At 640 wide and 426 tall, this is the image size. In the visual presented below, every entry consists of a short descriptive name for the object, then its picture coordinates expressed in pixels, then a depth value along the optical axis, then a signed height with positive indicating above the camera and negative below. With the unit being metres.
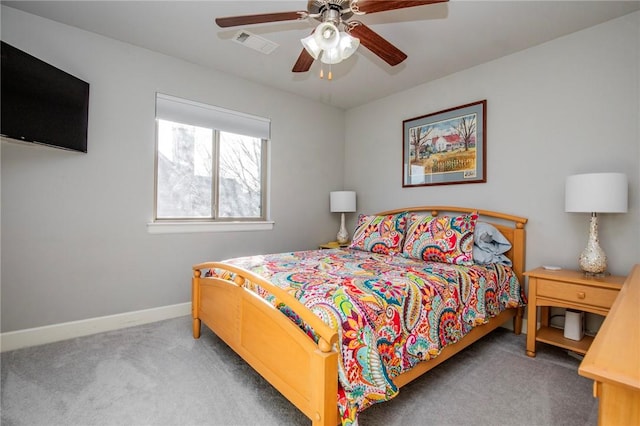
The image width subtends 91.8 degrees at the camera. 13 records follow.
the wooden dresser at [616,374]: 0.67 -0.34
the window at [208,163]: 3.05 +0.52
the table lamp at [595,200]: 2.03 +0.11
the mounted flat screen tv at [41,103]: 1.92 +0.73
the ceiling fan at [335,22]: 1.62 +1.06
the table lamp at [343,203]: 3.94 +0.12
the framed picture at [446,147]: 3.03 +0.71
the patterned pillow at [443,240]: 2.53 -0.22
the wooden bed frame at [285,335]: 1.26 -0.68
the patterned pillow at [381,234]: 2.96 -0.21
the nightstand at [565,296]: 1.98 -0.54
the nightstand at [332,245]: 3.87 -0.41
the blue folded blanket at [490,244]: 2.63 -0.26
